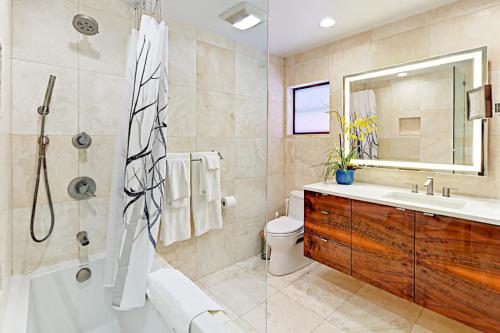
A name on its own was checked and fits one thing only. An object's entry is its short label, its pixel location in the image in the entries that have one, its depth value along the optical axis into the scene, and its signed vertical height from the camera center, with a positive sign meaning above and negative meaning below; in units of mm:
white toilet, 2381 -747
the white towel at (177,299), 1077 -626
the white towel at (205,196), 1579 -198
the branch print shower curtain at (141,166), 1292 -3
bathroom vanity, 1444 -550
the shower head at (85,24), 1512 +876
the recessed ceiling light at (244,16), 1236 +770
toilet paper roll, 1519 -219
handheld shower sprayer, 1438 +98
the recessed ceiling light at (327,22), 2244 +1337
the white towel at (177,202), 1698 -257
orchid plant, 2467 +285
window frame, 2898 +970
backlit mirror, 1882 +477
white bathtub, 1253 -797
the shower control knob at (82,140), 1554 +157
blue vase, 2420 -104
